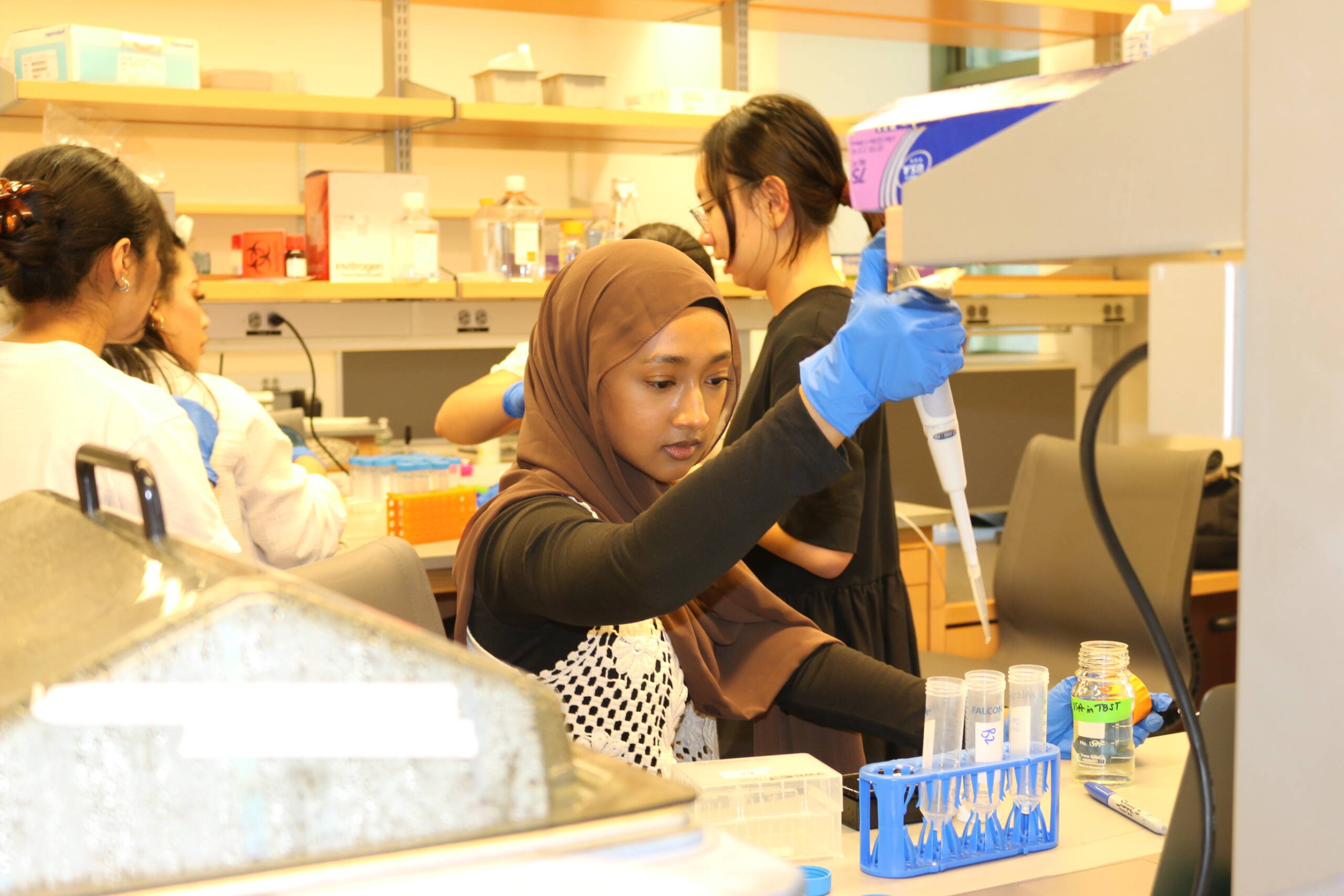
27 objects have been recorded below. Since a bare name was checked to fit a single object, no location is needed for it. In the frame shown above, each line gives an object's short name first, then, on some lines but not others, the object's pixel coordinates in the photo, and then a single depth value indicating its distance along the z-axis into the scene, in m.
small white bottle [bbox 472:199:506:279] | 3.30
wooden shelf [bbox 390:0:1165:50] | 3.46
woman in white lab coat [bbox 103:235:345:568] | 2.00
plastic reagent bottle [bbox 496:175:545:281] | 3.26
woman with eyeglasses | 1.92
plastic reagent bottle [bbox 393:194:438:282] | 3.08
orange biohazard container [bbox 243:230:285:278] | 3.08
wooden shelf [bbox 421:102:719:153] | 3.14
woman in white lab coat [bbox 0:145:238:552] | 1.44
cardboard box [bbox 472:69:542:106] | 3.21
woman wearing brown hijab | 1.10
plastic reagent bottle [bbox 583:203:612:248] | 3.38
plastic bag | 2.79
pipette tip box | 1.07
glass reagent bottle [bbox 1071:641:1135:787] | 1.28
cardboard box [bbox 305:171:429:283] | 3.05
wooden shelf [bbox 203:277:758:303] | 2.94
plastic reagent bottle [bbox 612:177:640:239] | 3.34
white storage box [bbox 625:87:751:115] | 3.35
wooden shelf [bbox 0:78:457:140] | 2.69
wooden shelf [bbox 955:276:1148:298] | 3.82
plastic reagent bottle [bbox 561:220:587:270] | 3.27
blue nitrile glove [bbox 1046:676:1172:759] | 1.37
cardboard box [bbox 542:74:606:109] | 3.25
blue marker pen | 1.15
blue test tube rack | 1.03
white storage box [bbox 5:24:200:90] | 2.71
